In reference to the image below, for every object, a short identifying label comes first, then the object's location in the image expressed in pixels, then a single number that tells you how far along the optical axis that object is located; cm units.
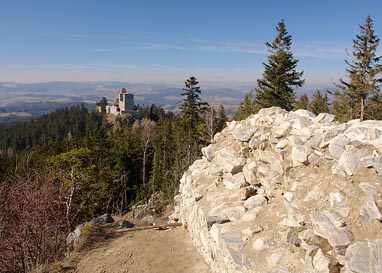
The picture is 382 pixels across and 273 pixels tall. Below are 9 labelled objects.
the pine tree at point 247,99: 4635
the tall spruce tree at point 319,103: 4036
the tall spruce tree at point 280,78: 2566
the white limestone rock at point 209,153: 1214
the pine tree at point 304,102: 3781
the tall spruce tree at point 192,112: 3194
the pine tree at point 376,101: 2300
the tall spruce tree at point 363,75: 2294
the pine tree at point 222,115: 3811
